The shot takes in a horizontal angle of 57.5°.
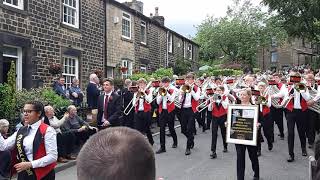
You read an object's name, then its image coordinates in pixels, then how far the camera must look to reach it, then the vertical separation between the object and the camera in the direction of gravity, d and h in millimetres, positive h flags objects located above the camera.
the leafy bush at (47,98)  7207 -396
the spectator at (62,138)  6590 -1353
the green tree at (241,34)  31901 +5471
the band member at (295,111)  6764 -625
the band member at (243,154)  5247 -1277
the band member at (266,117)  7439 -895
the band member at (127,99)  8920 -490
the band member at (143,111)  8016 -760
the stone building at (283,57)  44305 +4188
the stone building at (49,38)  9743 +1733
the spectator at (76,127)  7423 -1134
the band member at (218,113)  7220 -735
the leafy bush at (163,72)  15697 +606
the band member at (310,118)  7374 -873
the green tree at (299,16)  18903 +4555
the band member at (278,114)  8732 -905
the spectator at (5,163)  4639 -1305
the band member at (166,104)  7909 -558
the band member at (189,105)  7711 -576
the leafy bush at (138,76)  12895 +331
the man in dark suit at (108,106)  7081 -554
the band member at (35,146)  3584 -783
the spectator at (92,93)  9549 -330
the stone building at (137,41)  15123 +2623
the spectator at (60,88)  9251 -163
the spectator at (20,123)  6110 -855
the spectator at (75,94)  9942 -373
